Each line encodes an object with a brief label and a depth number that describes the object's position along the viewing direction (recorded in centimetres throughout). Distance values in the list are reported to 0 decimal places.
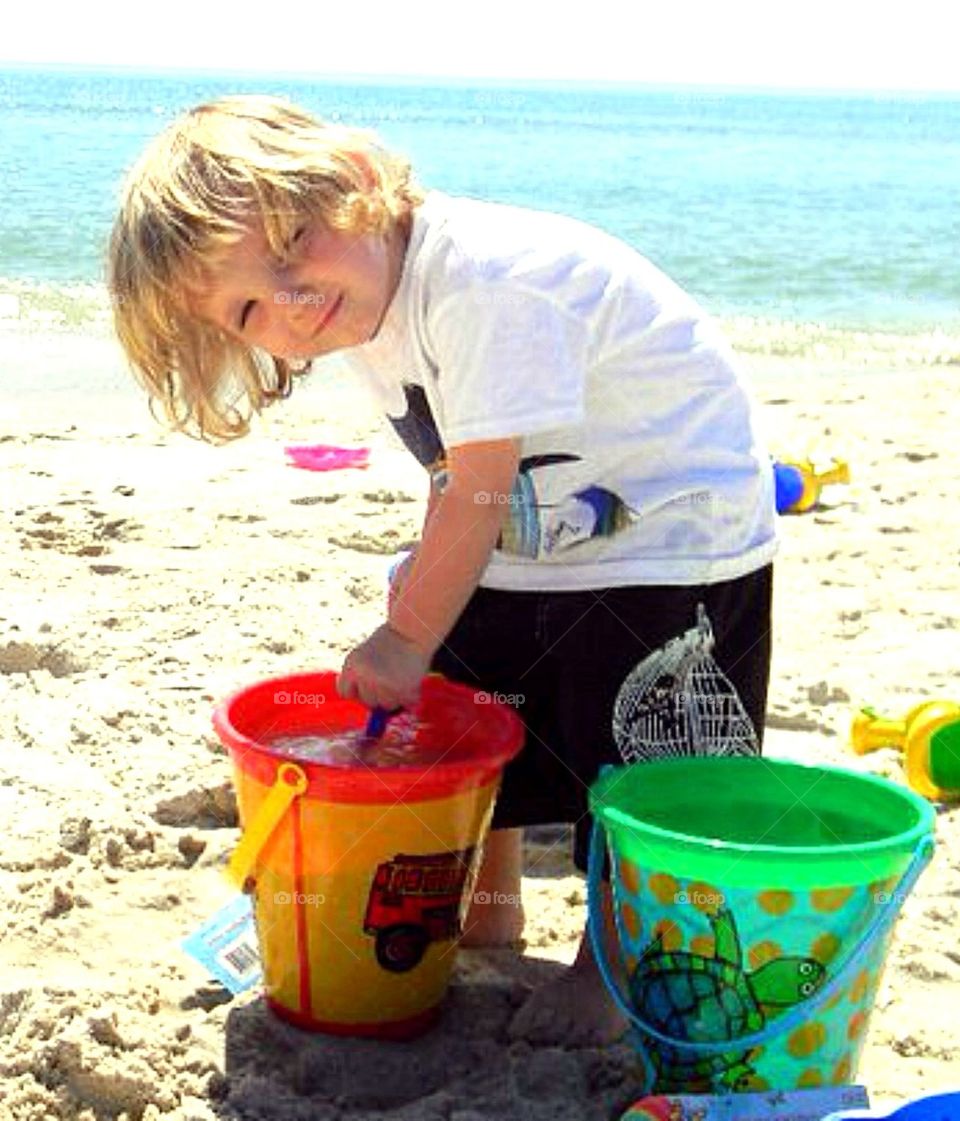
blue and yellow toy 391
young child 175
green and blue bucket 154
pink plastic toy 425
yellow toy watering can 244
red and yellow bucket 173
